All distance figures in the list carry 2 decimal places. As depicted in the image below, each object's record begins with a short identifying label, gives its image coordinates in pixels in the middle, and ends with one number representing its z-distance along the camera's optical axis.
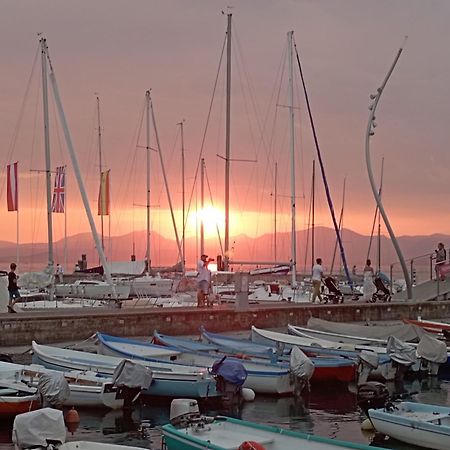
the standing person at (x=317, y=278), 30.39
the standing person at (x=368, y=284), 31.67
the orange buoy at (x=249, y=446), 11.05
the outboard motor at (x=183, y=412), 13.20
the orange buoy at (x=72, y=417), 16.00
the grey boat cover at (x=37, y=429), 11.73
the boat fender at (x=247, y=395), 17.95
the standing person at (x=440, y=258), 32.19
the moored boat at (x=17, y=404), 15.47
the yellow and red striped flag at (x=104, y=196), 45.66
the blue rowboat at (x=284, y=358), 20.11
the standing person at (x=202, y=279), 27.78
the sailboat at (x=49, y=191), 34.08
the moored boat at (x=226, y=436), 11.74
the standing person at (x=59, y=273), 42.66
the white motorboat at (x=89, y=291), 39.47
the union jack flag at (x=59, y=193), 38.59
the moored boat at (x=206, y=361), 18.69
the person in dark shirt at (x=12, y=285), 27.86
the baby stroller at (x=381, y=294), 32.66
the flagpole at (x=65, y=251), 62.72
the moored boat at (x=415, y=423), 13.48
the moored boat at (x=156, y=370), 17.41
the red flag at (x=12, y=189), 35.09
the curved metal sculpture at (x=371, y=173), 31.73
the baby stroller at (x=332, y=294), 31.41
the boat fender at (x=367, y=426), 15.80
